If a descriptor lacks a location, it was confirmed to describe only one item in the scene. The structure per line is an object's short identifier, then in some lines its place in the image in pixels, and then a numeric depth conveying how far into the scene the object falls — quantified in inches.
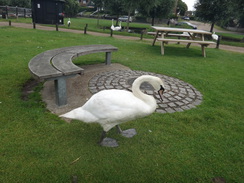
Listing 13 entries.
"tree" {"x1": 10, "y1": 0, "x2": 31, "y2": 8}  1694.5
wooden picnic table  404.7
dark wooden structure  962.1
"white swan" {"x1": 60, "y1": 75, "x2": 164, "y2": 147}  110.5
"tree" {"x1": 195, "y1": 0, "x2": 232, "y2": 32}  1144.8
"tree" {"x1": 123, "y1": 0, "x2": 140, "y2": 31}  895.3
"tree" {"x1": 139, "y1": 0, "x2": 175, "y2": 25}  1268.5
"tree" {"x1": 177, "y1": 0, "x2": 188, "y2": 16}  2788.4
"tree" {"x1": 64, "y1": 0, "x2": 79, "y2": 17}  2070.9
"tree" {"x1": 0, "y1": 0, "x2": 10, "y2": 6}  1489.9
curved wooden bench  150.0
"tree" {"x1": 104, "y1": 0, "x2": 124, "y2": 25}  1300.2
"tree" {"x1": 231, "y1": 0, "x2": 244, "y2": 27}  724.0
